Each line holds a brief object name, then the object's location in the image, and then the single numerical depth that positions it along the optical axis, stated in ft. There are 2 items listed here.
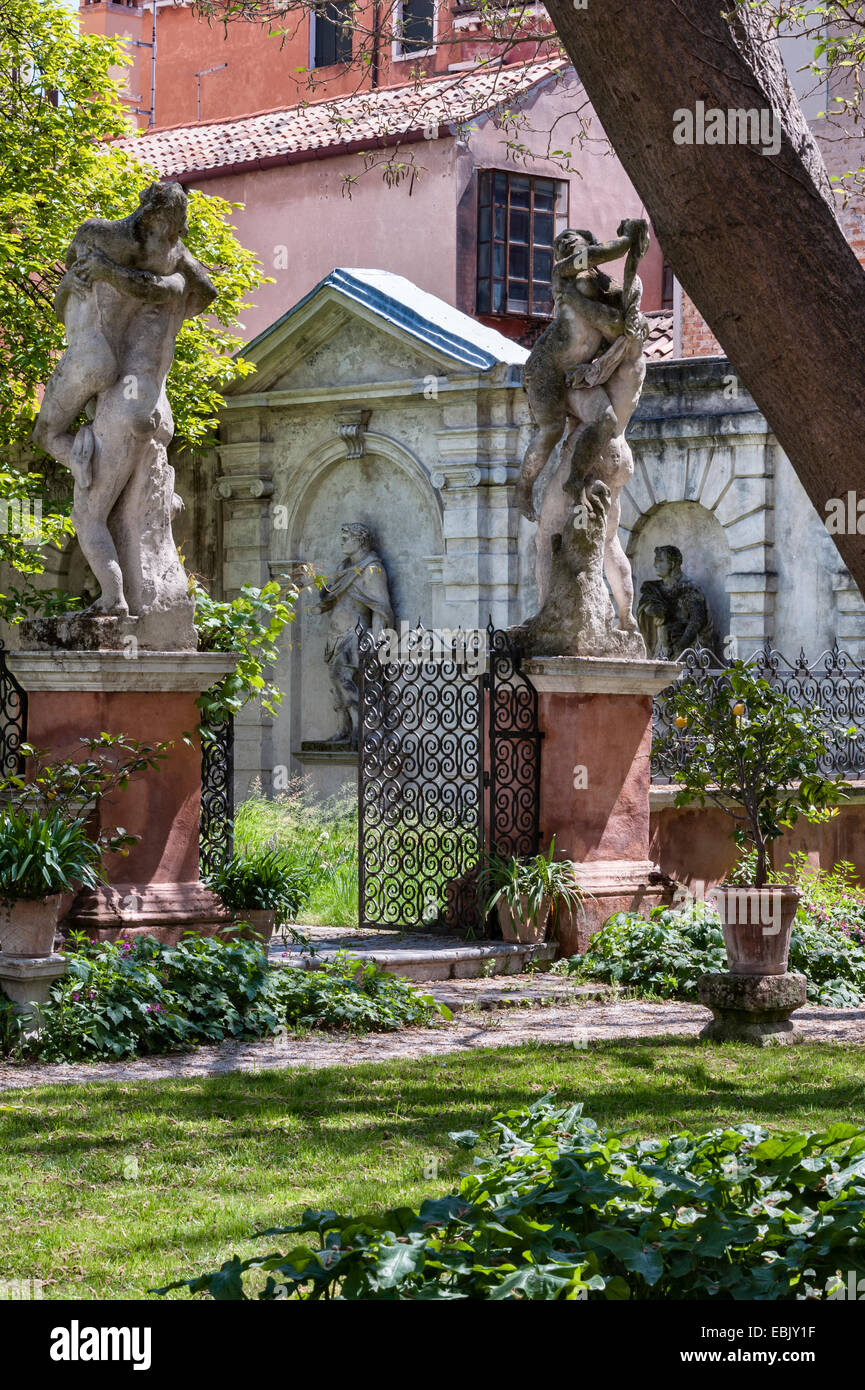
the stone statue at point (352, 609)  70.49
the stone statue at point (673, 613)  63.87
